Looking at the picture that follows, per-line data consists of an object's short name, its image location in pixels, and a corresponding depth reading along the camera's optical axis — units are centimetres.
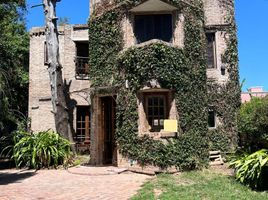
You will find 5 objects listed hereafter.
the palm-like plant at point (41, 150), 1617
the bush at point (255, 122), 1143
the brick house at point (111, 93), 1504
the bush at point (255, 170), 1093
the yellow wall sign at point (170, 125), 1433
